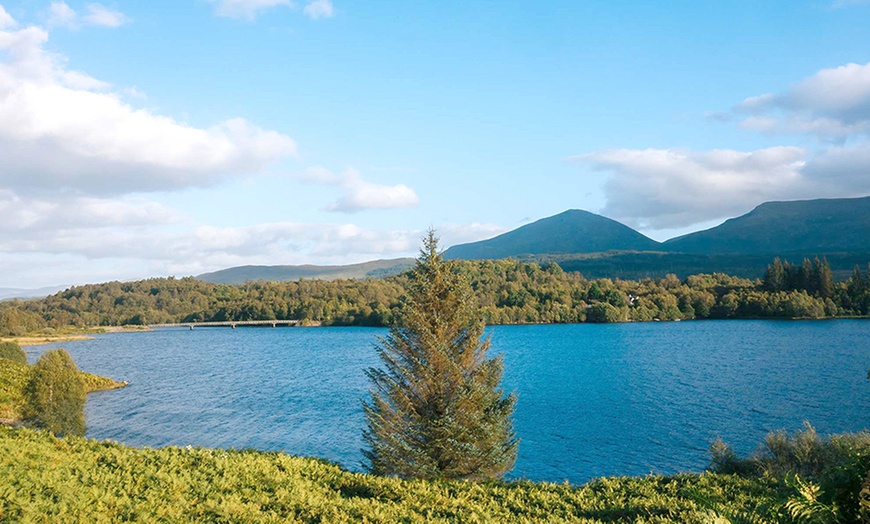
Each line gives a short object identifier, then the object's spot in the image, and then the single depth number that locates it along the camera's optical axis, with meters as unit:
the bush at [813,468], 5.93
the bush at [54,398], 40.94
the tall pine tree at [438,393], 21.41
